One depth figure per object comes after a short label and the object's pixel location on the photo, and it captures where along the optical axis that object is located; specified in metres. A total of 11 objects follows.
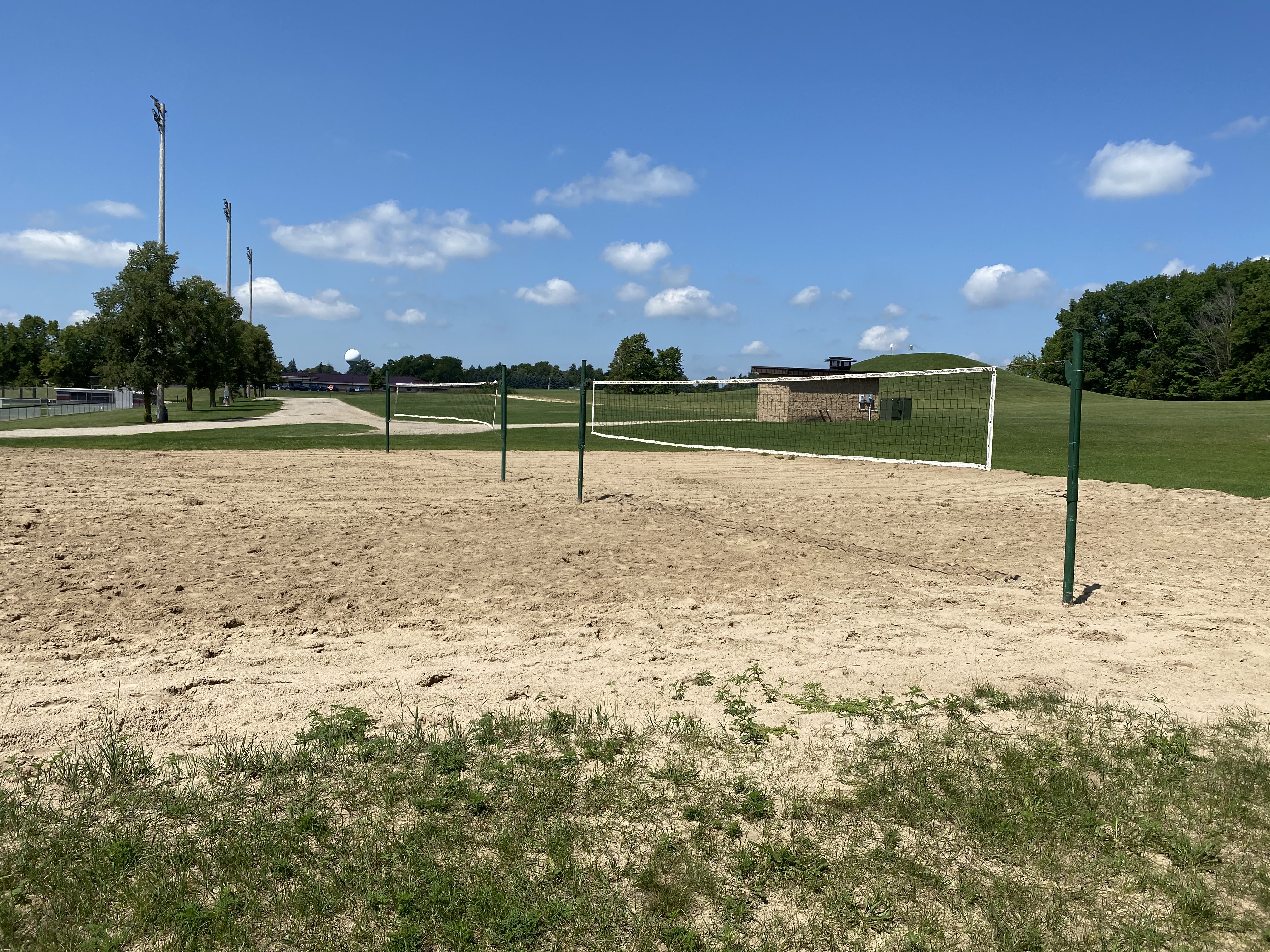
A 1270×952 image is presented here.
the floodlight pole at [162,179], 34.31
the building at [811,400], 34.38
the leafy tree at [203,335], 33.69
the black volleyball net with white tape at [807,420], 24.47
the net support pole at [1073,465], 6.04
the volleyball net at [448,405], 40.12
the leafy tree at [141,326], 32.16
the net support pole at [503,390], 12.84
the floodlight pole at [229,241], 60.38
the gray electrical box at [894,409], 36.61
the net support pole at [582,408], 10.83
